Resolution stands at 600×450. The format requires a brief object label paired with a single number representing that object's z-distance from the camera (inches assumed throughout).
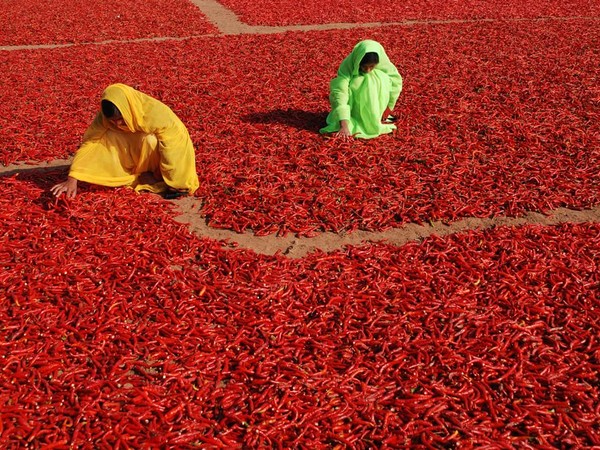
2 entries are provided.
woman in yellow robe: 231.9
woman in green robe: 314.2
